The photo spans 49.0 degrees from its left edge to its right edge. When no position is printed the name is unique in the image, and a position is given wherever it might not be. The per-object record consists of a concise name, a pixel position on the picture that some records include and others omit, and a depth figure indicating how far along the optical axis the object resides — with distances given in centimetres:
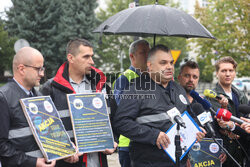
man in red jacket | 308
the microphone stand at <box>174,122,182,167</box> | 281
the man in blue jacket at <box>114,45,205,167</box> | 302
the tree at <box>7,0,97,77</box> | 2188
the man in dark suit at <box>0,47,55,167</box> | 249
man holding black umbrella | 404
